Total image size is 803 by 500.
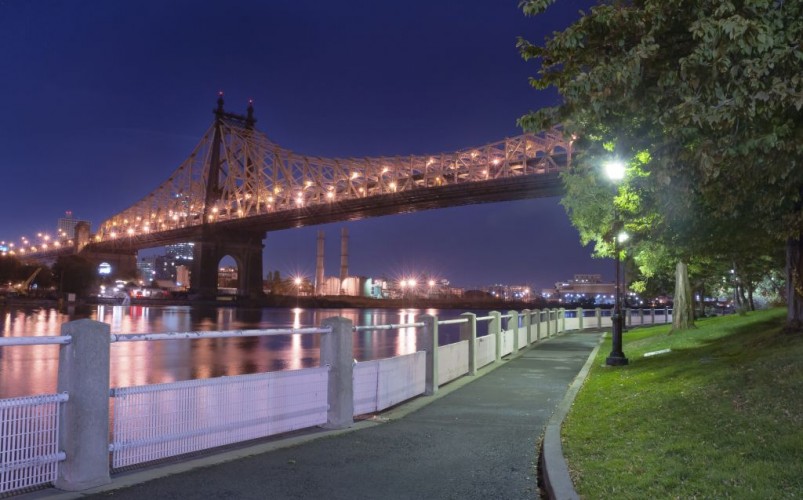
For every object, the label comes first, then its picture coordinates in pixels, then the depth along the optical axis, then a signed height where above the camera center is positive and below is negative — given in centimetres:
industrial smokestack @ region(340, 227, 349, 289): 17316 +997
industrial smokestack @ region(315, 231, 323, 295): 16932 +466
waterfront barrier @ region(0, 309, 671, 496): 591 -119
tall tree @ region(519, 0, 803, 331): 694 +233
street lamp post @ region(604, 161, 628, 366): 1561 -86
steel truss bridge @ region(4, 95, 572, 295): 7762 +1381
